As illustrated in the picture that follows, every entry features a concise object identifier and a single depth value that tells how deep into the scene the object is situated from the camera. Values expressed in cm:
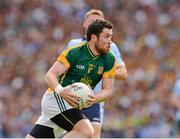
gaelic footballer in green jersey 1631
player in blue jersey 1830
